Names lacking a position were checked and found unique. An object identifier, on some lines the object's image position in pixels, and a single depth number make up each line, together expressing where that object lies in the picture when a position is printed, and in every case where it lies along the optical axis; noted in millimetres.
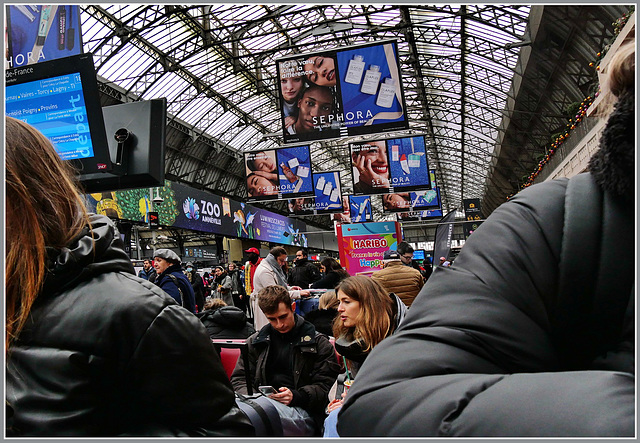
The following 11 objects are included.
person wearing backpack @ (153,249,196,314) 5613
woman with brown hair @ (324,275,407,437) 2941
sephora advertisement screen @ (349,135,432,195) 13609
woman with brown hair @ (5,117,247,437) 1013
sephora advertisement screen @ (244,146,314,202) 14594
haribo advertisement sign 10859
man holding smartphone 3270
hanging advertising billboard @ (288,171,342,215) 18141
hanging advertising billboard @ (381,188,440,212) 19000
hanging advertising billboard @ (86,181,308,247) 14703
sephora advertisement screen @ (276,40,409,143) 8281
